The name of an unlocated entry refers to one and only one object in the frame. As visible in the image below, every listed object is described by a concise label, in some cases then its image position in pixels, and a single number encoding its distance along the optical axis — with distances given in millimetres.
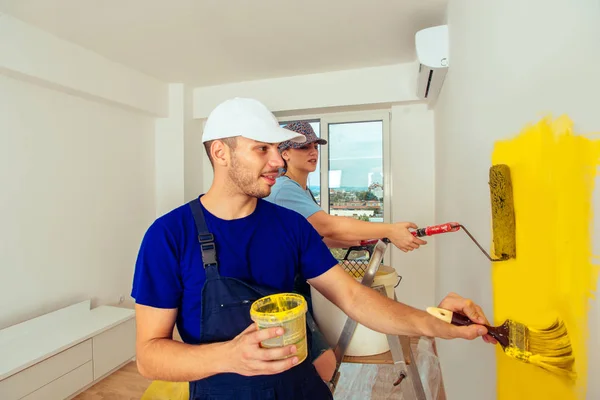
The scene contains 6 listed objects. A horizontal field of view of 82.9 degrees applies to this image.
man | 808
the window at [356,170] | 3361
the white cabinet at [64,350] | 1914
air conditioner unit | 1940
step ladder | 1230
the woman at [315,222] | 1218
